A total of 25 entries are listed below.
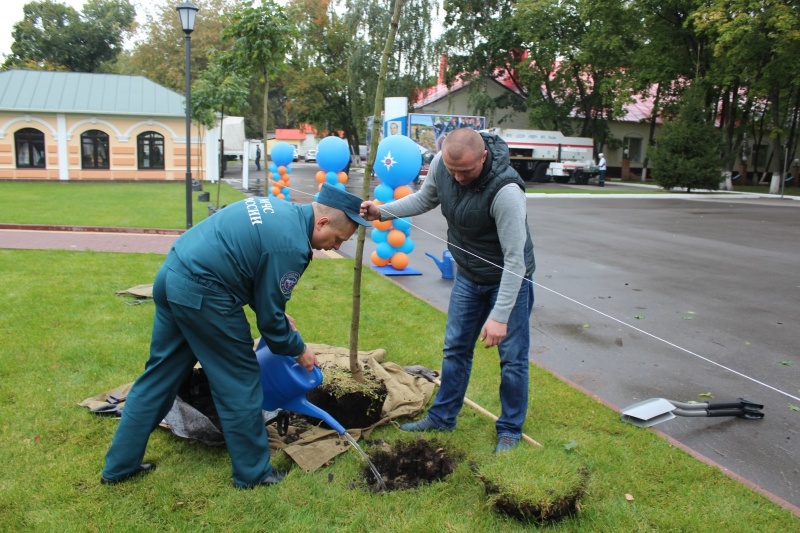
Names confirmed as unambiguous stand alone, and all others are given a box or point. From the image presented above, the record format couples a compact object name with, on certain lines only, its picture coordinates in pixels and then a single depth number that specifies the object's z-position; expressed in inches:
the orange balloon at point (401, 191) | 355.6
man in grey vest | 129.8
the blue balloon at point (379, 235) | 367.3
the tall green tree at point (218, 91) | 651.5
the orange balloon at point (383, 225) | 357.2
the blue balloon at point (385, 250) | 369.4
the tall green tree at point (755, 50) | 962.1
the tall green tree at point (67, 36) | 1983.3
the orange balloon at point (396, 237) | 363.6
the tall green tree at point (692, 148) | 1104.8
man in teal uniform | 114.7
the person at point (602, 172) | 1387.8
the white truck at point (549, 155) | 1357.0
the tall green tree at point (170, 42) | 1596.9
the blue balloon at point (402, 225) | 358.3
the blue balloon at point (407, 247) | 369.4
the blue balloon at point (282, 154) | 720.3
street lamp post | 488.4
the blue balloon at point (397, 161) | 351.6
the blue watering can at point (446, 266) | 354.0
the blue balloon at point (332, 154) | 542.6
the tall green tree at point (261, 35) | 465.4
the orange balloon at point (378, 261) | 375.2
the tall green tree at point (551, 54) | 1278.3
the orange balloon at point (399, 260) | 366.8
